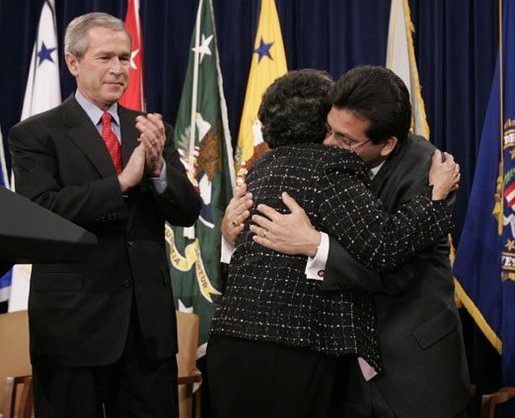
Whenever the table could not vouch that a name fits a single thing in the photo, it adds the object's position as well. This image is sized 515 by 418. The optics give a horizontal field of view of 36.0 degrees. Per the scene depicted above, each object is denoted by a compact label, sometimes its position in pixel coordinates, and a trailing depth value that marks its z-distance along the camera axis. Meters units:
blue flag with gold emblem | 4.05
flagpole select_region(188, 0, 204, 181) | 4.68
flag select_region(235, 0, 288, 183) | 4.71
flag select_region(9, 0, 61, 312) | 4.77
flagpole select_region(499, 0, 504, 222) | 4.13
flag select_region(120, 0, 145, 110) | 4.66
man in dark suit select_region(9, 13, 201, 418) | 2.53
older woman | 1.98
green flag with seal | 4.59
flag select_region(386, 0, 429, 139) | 4.55
